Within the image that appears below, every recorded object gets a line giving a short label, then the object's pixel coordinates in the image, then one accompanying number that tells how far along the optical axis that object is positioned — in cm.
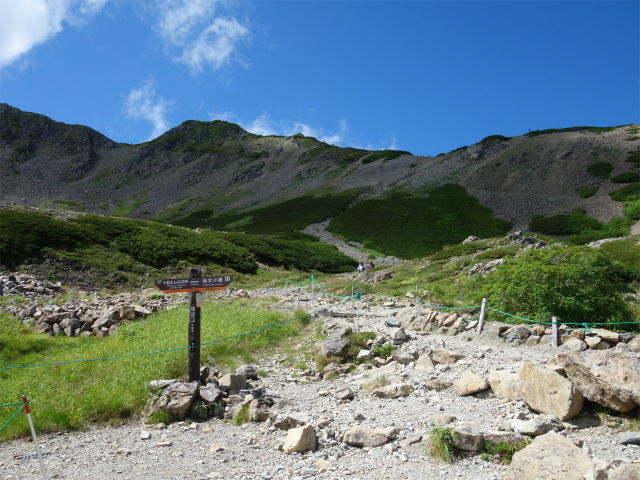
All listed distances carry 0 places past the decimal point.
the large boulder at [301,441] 542
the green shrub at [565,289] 945
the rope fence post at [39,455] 466
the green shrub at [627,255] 1538
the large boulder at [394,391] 706
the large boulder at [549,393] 537
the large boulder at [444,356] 820
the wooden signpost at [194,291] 792
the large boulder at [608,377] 518
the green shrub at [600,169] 5656
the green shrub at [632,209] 4238
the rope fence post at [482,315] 975
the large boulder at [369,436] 544
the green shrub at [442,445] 488
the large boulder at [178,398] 680
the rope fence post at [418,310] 1162
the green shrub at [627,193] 4670
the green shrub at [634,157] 5699
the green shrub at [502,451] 476
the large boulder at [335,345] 954
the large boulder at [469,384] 665
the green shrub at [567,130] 7494
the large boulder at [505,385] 611
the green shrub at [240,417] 666
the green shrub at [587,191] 5262
